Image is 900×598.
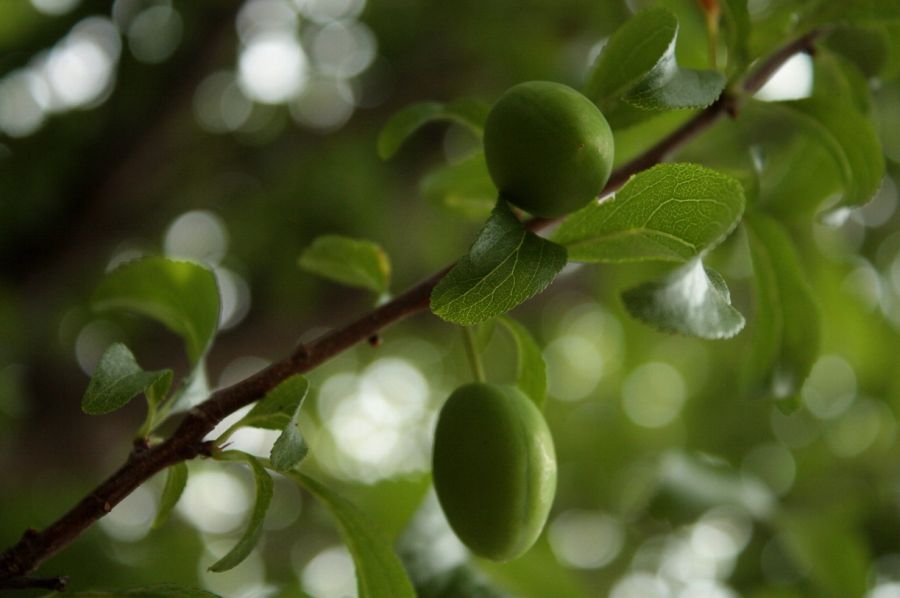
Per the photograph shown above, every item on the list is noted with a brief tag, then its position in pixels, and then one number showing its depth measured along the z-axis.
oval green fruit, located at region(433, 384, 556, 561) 0.40
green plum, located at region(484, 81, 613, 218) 0.39
